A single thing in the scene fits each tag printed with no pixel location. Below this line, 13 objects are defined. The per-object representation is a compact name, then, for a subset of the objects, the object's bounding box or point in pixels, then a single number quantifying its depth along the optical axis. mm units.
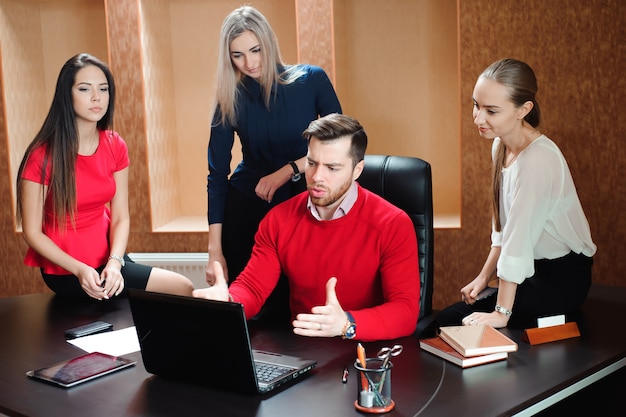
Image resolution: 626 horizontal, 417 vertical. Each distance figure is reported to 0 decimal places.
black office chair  2432
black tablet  1801
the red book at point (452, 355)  1762
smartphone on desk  2143
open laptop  1634
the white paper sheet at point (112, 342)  2023
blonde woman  2713
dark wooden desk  1581
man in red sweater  2191
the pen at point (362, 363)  1560
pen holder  1536
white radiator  4098
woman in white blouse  2199
